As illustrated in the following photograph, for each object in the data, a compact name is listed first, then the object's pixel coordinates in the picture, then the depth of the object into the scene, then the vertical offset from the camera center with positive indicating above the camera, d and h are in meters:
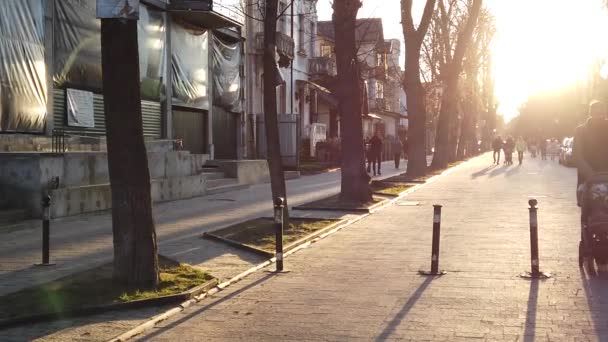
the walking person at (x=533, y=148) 68.27 -0.35
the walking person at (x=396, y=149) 40.91 -0.19
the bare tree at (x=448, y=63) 35.09 +3.77
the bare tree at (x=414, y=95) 28.98 +1.87
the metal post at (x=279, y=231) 9.67 -1.03
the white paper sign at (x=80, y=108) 19.97 +1.04
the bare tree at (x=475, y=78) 45.06 +4.61
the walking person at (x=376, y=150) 33.97 -0.20
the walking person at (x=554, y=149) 63.39 -0.42
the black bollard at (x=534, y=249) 9.13 -1.23
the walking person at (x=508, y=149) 46.97 -0.28
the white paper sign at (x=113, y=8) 7.86 +1.39
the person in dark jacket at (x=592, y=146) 9.31 -0.03
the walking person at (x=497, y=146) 49.44 -0.14
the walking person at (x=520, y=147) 47.71 -0.17
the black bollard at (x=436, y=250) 9.46 -1.27
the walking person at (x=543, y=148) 60.95 -0.32
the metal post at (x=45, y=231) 9.86 -1.04
